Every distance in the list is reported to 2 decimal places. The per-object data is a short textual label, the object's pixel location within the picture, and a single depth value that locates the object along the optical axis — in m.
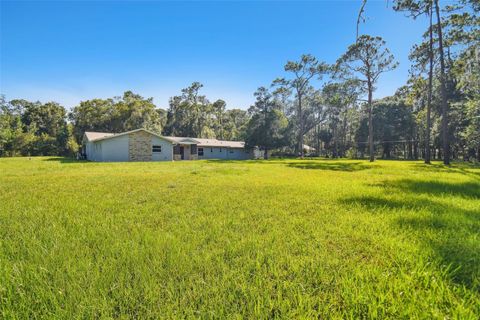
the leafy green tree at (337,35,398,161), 21.56
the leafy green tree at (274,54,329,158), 32.78
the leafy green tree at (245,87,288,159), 34.44
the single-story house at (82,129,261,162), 21.27
